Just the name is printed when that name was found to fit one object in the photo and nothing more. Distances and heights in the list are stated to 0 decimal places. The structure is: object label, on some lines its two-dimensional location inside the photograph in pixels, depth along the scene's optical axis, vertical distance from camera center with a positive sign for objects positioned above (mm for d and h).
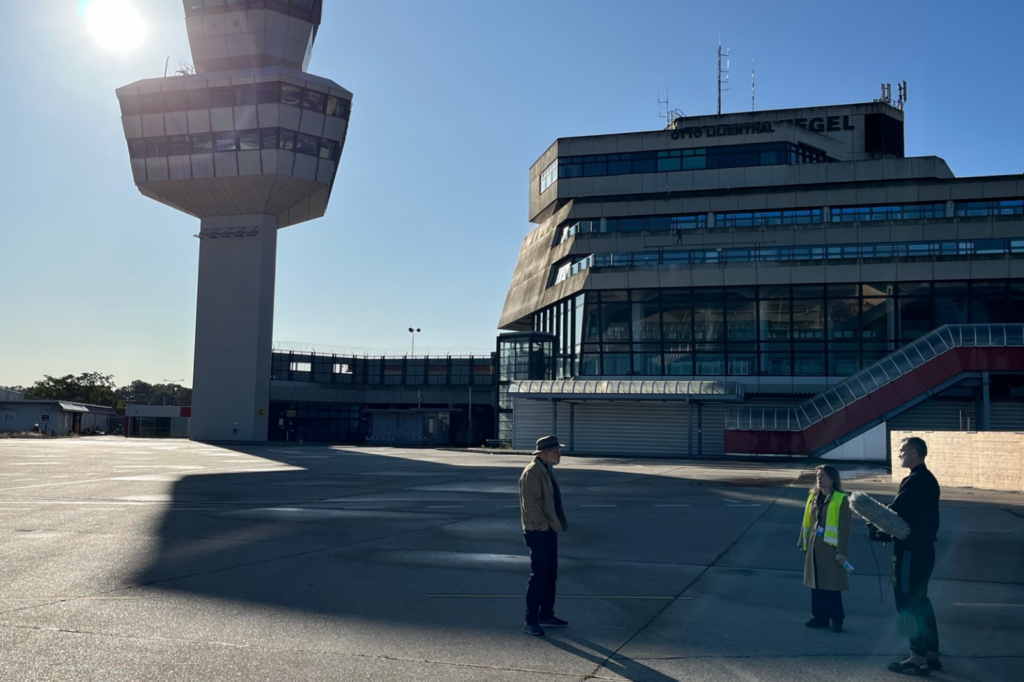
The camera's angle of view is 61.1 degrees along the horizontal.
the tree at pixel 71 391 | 135875 +1738
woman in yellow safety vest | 8555 -1328
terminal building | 42250 +6488
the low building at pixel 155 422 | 95125 -2000
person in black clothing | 7375 -1123
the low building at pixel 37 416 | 91938 -1601
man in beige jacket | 8562 -1191
